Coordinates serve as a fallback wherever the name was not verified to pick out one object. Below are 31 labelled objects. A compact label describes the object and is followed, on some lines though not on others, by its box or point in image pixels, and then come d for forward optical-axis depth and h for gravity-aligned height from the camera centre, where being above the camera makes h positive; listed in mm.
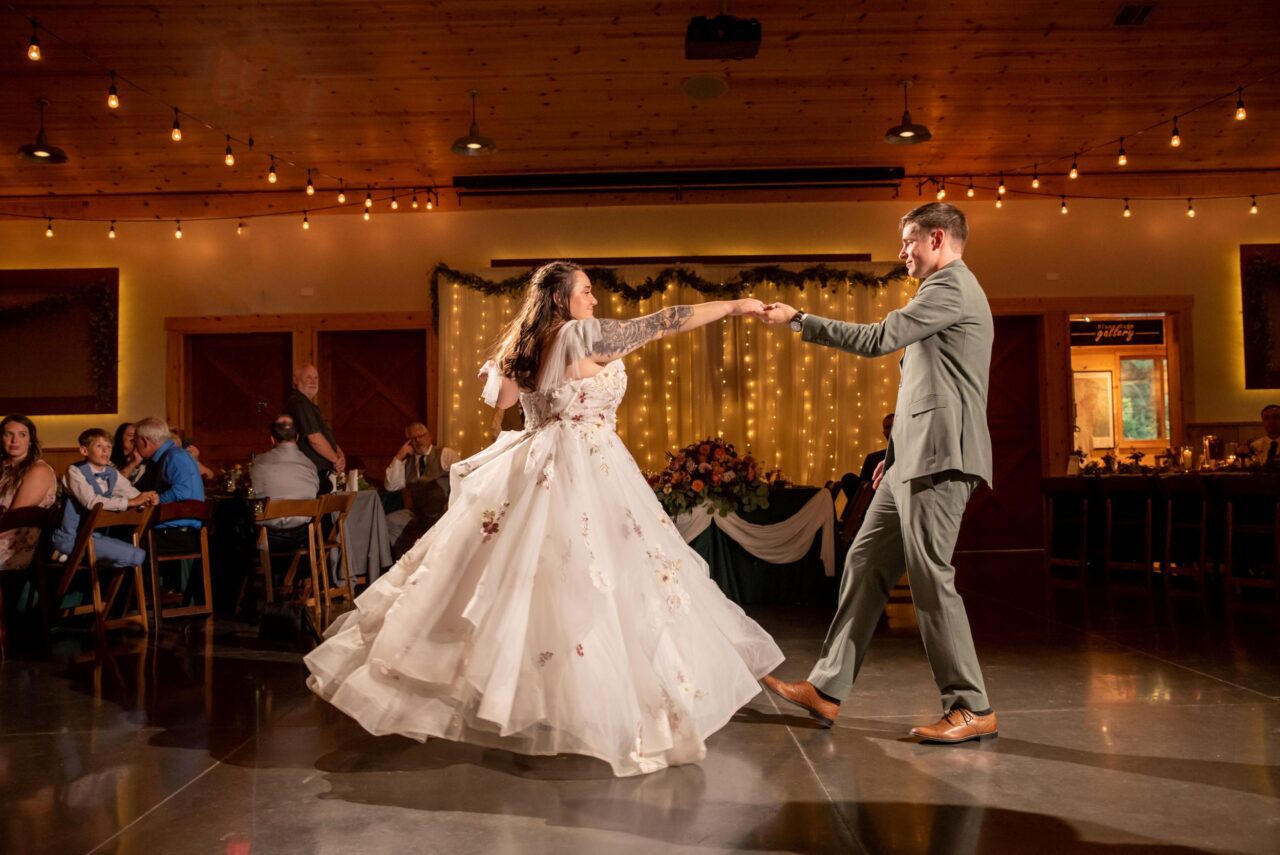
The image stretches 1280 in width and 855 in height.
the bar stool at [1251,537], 6250 -737
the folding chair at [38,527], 5113 -472
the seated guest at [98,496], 5547 -351
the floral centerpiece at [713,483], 6879 -356
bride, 2840 -525
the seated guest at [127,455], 7203 -143
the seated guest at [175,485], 6246 -312
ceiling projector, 5992 +2398
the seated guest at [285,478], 6008 -262
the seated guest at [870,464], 7289 -248
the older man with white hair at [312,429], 6695 +39
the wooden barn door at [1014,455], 10422 -266
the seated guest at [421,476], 7914 -363
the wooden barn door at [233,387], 10477 +511
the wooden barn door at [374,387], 10484 +502
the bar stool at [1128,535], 7219 -812
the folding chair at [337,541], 5906 -684
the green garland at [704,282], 9938 +1507
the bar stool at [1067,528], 7512 -787
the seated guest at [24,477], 5504 -226
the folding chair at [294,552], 5488 -707
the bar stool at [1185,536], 6805 -785
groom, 3107 -41
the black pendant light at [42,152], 7492 +2163
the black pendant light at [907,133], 7582 +2289
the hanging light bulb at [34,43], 5844 +2389
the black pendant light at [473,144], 7773 +2272
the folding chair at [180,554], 5809 -735
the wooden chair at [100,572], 5117 -764
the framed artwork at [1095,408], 12312 +263
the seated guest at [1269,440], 8078 -100
